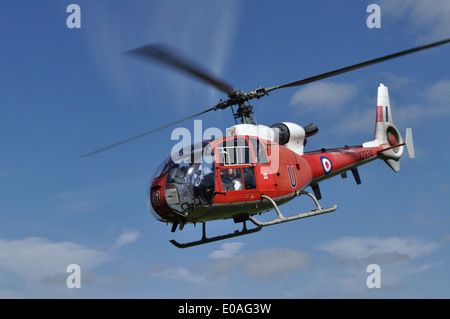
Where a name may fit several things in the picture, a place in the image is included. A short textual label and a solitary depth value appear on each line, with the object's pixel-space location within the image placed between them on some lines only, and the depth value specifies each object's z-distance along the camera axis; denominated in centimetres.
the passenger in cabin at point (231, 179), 1633
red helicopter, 1592
